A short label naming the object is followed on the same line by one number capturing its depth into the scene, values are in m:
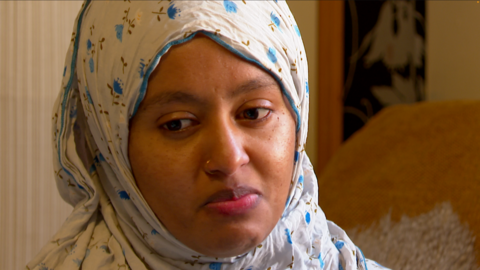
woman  0.86
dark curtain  1.74
